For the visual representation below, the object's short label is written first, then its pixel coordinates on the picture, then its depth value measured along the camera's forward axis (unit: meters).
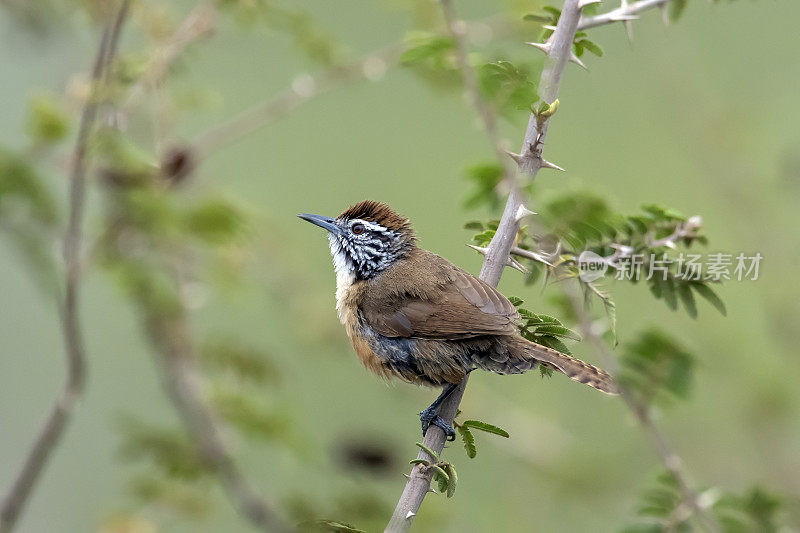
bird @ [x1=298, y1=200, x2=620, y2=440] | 6.65
